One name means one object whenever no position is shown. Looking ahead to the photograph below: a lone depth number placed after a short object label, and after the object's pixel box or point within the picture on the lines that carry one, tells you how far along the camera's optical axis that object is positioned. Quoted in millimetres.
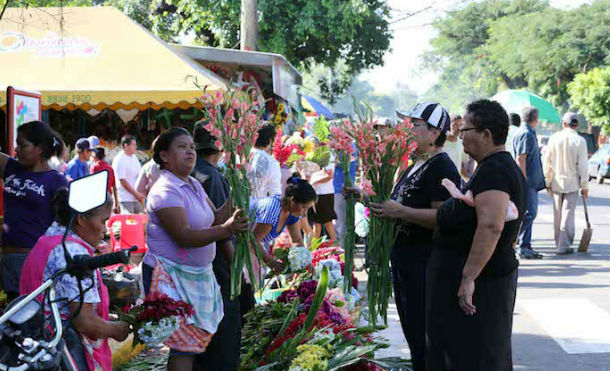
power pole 14727
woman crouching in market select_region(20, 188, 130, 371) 3285
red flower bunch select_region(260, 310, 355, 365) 5421
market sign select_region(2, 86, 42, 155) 7211
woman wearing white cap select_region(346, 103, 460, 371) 4730
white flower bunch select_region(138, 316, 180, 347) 3393
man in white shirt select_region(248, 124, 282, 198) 7405
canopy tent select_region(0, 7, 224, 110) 12297
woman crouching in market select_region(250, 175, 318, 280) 5680
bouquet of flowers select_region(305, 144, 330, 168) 10328
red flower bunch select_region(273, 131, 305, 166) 8312
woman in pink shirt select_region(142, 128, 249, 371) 4078
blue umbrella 28828
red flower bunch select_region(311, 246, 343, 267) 7266
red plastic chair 10297
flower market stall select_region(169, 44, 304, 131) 14023
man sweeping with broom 12047
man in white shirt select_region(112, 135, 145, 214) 11773
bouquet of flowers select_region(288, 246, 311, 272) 6262
